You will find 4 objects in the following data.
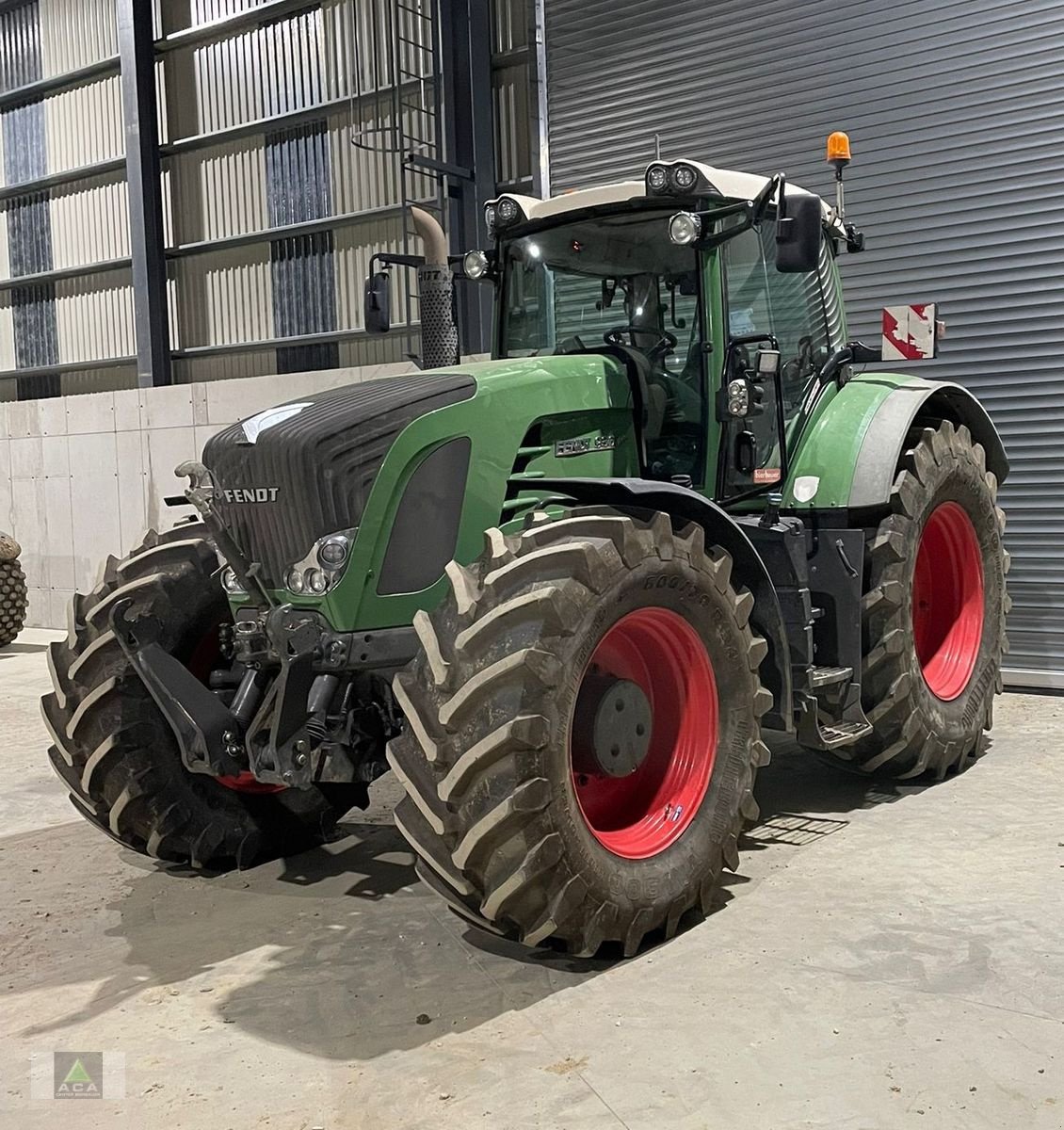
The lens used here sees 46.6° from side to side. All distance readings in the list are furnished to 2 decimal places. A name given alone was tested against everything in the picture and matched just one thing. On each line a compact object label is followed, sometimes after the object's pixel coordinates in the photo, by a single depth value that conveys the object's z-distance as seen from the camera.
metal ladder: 9.15
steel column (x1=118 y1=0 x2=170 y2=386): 11.18
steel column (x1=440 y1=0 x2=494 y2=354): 9.12
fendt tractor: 3.28
